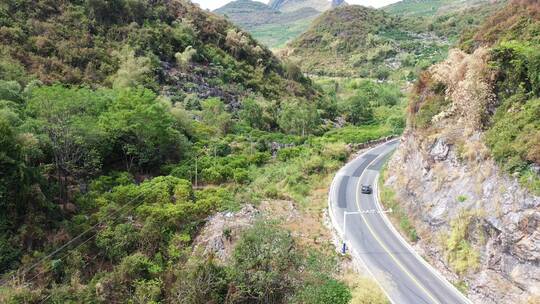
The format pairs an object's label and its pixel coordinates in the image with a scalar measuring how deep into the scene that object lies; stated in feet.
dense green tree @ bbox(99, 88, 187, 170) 139.85
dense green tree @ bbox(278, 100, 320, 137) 248.93
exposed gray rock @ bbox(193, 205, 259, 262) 103.19
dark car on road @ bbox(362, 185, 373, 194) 144.96
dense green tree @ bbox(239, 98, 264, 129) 242.78
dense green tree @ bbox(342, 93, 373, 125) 329.11
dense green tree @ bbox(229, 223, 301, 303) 88.07
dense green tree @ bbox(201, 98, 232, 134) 215.31
